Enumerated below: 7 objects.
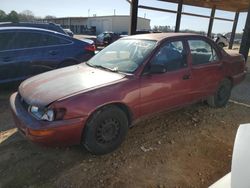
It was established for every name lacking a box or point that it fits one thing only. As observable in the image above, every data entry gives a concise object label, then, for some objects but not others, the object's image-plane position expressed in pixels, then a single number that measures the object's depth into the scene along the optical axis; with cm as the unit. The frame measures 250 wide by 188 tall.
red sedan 218
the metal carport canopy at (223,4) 940
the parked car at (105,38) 1634
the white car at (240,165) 117
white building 3763
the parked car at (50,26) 816
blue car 414
